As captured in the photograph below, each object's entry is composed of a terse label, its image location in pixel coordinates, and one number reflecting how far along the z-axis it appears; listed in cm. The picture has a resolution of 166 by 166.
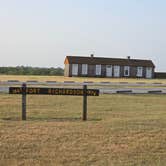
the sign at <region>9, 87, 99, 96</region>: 1323
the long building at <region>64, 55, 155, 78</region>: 7869
